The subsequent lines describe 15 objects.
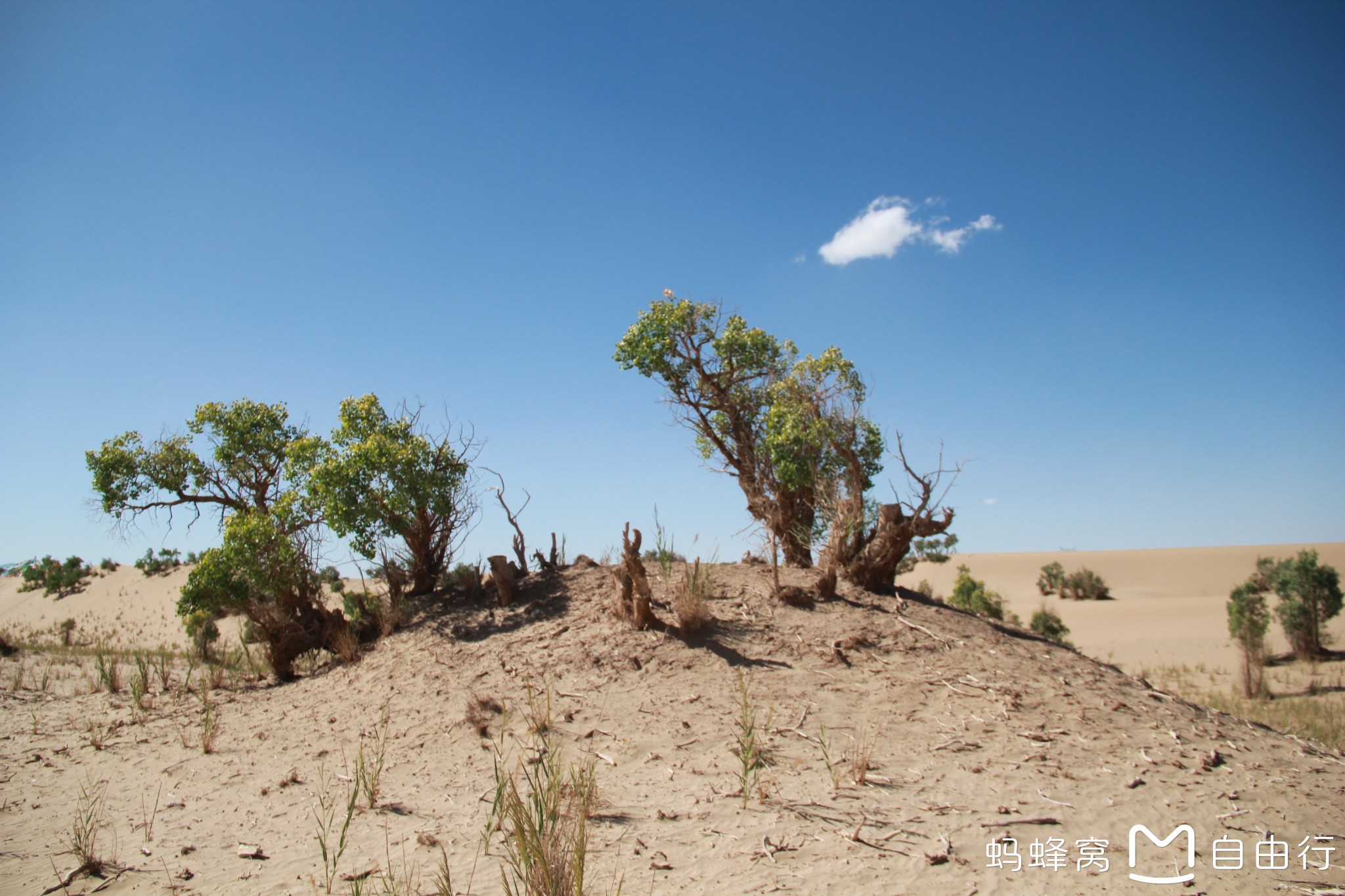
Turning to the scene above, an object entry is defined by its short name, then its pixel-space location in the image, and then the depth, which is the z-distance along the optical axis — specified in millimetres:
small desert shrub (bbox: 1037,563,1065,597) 46031
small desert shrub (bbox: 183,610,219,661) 13047
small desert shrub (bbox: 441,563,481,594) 11477
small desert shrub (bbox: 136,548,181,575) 33938
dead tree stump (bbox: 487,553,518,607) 10703
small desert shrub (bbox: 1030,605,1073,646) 19016
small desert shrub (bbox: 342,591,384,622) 11305
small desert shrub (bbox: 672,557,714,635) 8438
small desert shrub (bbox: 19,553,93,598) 36375
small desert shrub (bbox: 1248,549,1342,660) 19281
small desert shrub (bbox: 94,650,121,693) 9898
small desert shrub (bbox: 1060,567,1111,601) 43438
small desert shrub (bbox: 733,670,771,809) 4867
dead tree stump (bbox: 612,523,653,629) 8672
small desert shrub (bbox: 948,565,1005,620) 21427
